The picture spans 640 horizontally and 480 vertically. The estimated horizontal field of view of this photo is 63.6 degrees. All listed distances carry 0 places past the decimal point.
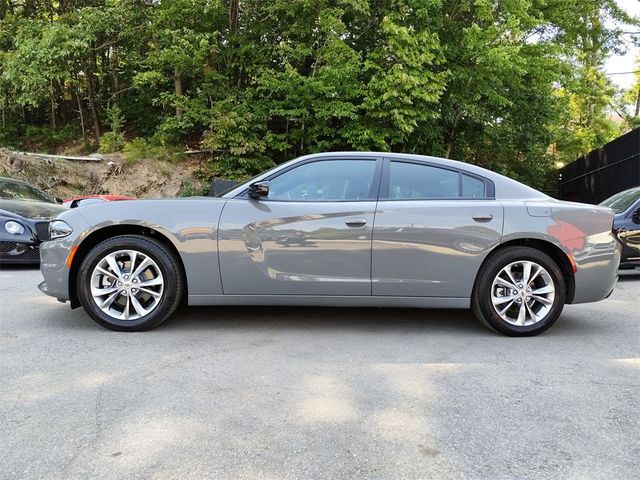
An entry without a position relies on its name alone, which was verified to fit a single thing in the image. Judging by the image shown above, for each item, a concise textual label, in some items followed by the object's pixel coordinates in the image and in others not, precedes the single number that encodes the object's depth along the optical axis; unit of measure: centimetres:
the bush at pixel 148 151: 1881
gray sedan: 422
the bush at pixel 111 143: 1948
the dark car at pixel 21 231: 777
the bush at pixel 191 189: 1836
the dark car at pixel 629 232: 769
